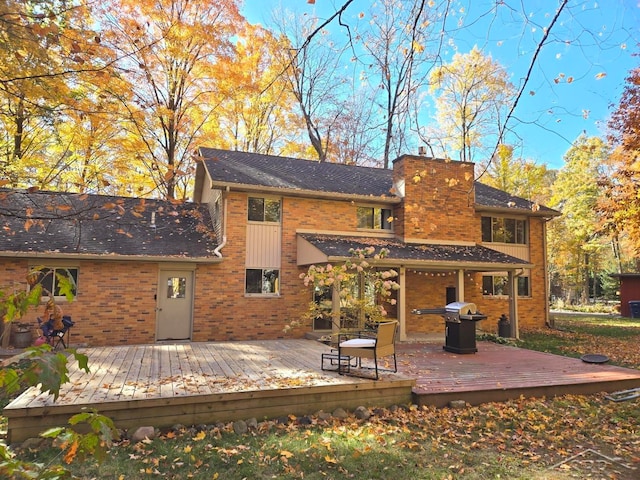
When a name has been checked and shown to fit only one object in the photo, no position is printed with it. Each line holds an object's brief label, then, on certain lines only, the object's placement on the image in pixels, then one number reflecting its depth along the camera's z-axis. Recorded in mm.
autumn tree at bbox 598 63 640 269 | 15445
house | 11500
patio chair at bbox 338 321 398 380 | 6641
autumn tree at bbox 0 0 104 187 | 4582
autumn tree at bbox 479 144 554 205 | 28155
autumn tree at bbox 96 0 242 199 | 17453
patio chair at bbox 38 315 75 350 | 8977
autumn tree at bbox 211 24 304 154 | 20000
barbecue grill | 9992
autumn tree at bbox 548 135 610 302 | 29656
